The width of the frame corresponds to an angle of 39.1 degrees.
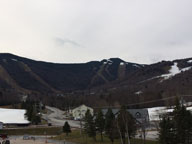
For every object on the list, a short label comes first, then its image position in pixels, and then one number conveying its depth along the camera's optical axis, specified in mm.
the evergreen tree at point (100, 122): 48016
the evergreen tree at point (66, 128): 60862
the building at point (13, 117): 90869
